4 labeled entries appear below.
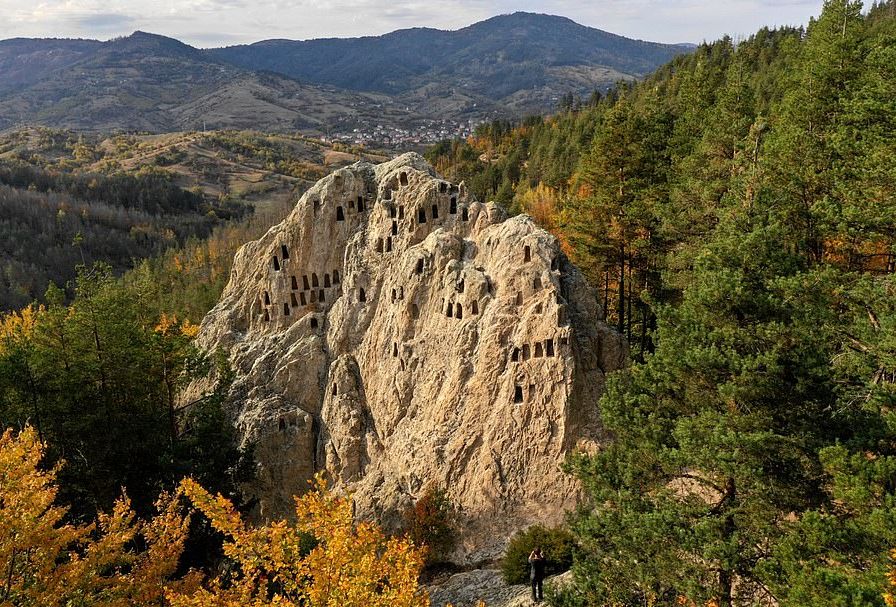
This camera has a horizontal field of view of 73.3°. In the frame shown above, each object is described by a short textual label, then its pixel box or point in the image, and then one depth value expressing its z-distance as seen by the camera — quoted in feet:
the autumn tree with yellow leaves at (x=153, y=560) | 49.85
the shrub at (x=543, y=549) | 76.13
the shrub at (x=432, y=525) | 85.51
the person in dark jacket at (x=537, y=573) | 67.87
